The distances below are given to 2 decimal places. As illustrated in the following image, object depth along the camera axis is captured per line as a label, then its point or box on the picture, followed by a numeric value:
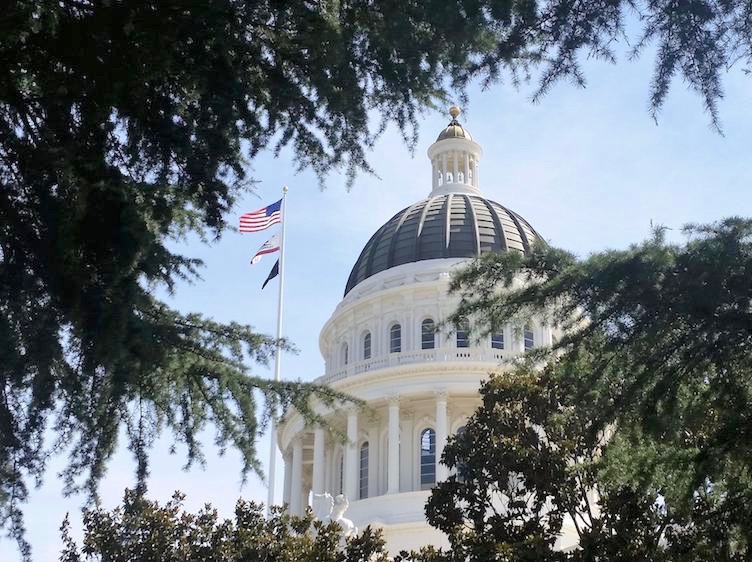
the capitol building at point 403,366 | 54.59
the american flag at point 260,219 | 48.94
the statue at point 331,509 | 43.50
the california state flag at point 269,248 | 52.41
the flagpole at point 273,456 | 50.25
